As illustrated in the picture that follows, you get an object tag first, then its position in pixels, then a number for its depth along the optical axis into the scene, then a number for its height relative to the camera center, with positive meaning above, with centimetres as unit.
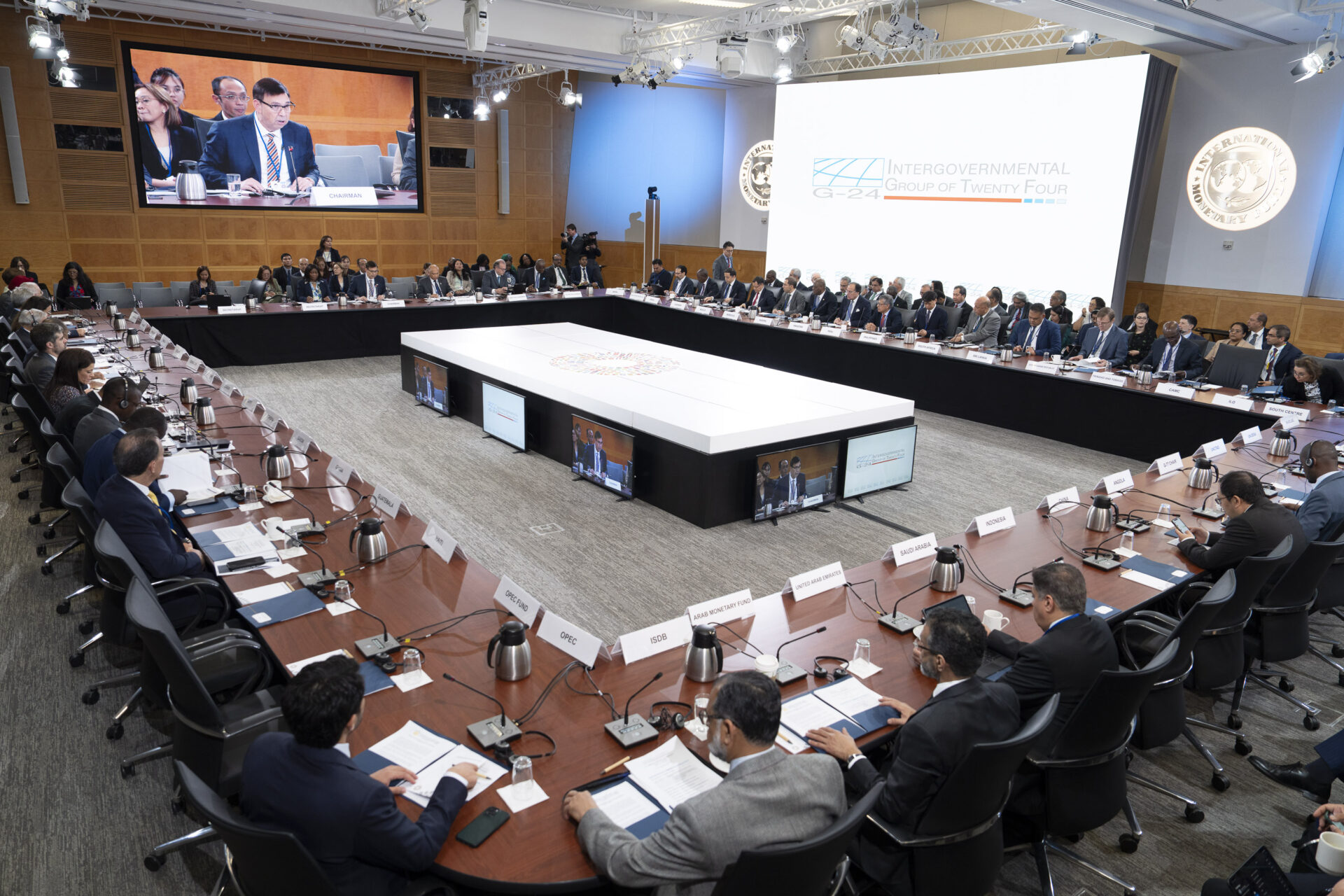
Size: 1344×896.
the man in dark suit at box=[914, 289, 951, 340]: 978 -93
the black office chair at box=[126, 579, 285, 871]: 252 -153
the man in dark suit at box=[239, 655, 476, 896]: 189 -127
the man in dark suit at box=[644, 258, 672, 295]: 1286 -87
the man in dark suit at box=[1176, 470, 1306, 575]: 370 -119
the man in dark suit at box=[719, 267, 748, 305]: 1217 -88
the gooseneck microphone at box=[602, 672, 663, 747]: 246 -144
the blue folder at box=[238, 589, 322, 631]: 310 -144
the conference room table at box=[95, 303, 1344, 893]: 208 -146
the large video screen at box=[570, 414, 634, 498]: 626 -172
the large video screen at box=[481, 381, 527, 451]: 728 -168
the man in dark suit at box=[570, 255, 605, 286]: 1363 -83
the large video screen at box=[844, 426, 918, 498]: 637 -170
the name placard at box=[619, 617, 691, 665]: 293 -142
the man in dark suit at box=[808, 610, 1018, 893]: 226 -130
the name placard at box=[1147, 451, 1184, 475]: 525 -132
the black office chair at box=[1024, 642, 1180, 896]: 256 -157
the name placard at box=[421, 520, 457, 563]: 362 -137
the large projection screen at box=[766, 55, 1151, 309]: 1003 +78
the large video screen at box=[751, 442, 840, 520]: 588 -173
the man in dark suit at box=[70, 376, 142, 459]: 442 -110
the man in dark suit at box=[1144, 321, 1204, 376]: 791 -99
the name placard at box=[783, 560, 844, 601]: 346 -141
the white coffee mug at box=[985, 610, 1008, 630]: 323 -142
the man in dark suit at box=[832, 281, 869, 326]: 1051 -90
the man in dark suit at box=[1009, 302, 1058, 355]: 885 -98
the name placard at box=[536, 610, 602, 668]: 287 -140
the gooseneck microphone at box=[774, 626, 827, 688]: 285 -145
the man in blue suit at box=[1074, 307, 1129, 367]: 838 -97
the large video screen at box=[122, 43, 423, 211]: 1223 +115
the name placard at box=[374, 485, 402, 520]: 405 -135
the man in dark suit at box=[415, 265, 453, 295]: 1160 -91
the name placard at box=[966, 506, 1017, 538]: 419 -138
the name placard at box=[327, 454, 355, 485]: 453 -135
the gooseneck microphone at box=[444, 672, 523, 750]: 243 -145
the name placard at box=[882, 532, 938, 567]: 382 -139
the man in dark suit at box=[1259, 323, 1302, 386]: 757 -96
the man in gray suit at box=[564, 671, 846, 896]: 185 -126
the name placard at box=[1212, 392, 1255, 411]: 669 -119
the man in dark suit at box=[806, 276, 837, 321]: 1088 -88
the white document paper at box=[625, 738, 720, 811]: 227 -147
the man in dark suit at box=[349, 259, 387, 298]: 1120 -92
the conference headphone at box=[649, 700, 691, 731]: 254 -145
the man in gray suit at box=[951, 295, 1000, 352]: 934 -98
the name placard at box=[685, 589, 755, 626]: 313 -140
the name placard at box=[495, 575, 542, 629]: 306 -137
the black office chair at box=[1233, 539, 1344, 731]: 373 -161
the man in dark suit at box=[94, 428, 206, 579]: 336 -119
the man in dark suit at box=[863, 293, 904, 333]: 995 -99
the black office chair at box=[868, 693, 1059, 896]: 216 -153
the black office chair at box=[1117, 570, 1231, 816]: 292 -159
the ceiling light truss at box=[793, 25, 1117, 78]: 1061 +256
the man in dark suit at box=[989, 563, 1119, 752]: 267 -126
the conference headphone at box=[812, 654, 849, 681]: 289 -146
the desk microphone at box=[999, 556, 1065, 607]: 347 -143
